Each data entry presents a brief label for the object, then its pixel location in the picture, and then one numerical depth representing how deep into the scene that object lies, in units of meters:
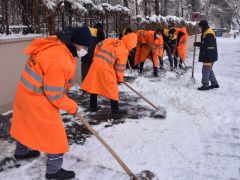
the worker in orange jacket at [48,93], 3.28
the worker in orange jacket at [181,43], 12.28
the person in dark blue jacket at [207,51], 8.34
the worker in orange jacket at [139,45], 10.50
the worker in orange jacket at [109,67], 5.79
